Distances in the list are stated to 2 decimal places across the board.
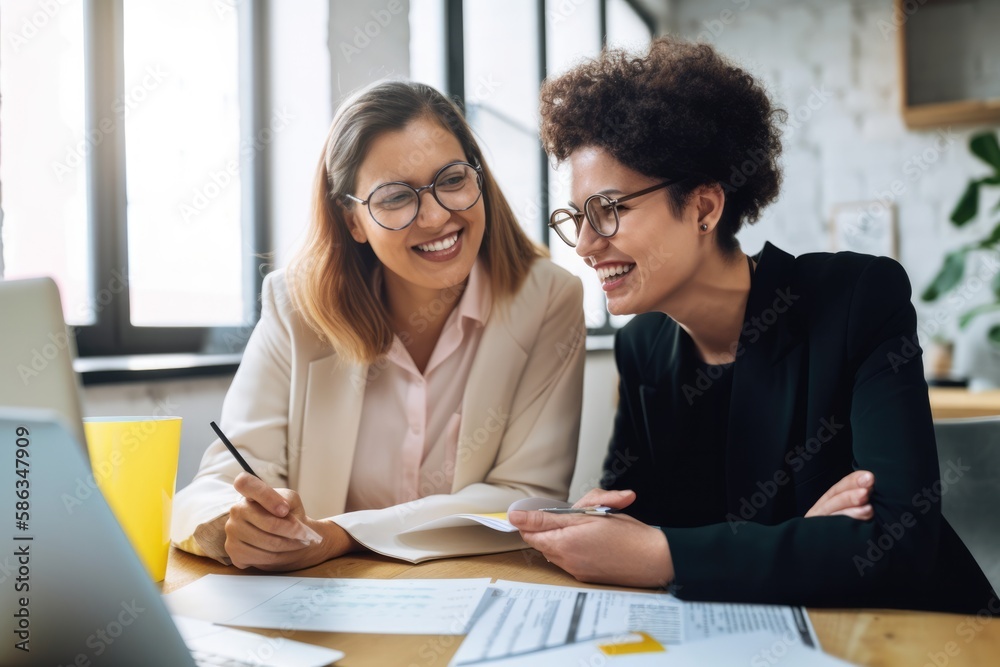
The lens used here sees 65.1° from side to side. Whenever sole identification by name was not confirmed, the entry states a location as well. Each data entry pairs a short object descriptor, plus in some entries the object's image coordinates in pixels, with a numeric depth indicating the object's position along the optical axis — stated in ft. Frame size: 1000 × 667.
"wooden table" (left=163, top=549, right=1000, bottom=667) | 2.21
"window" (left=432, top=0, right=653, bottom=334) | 9.89
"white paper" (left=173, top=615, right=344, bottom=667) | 2.23
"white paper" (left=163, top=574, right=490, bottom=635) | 2.54
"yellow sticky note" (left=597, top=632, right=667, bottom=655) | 2.21
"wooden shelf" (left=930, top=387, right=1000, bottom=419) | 8.29
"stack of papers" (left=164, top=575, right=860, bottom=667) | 2.21
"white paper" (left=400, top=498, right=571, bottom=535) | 3.34
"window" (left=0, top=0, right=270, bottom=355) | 5.52
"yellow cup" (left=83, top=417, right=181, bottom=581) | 2.84
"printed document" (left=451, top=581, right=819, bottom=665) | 2.33
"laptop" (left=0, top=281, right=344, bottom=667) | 1.49
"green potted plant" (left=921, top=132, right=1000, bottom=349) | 12.62
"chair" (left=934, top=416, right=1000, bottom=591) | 4.38
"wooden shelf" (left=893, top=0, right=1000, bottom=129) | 14.62
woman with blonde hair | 4.48
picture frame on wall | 15.74
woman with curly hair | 3.06
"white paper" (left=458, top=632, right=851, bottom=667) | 2.13
